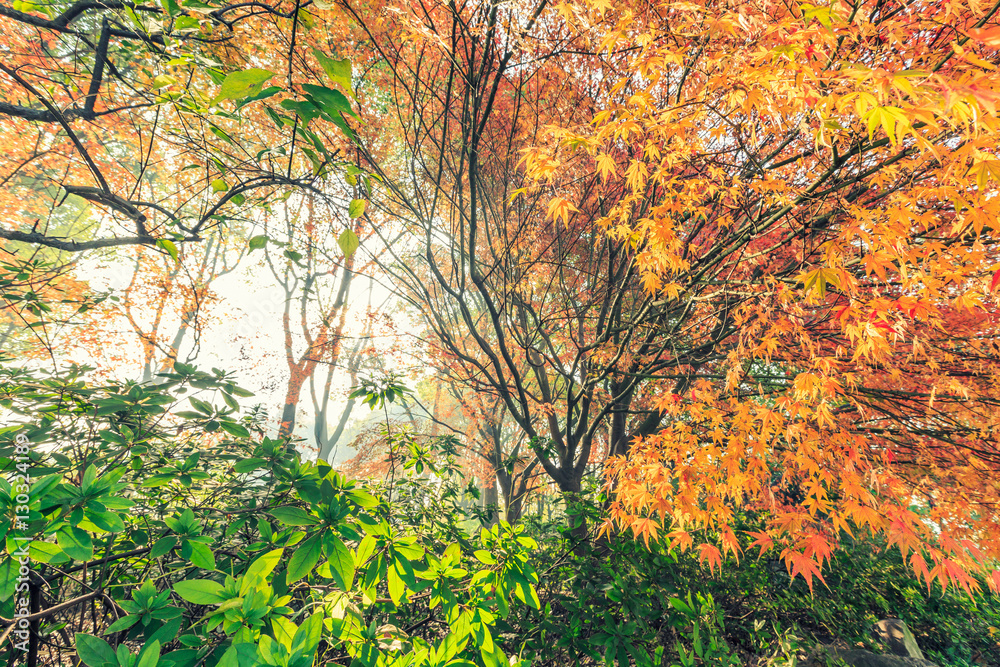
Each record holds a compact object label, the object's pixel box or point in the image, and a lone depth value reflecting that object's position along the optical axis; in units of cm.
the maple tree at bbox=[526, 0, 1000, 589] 171
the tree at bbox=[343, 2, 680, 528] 250
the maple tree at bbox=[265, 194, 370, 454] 937
